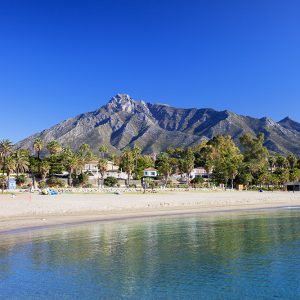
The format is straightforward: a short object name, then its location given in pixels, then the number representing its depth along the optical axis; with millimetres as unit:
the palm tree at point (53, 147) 109875
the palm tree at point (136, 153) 122200
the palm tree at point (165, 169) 108062
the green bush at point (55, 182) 88812
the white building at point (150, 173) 123125
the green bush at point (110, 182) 96250
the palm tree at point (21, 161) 90125
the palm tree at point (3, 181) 76262
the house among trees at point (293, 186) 115288
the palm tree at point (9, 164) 82875
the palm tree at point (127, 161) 102062
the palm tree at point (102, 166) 96844
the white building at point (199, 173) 132875
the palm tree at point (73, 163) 90438
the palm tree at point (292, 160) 136375
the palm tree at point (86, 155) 100969
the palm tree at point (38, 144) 113294
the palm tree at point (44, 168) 91688
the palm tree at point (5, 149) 87081
